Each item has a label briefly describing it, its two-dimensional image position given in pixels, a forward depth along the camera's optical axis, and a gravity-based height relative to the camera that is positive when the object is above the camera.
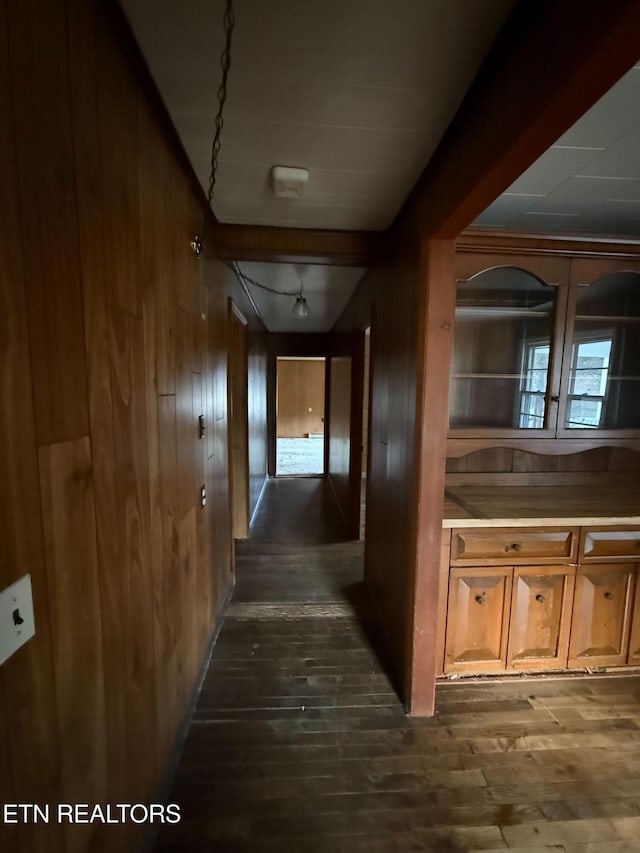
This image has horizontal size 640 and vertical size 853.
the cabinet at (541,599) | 1.86 -1.07
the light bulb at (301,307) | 3.13 +0.61
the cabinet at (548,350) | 1.90 +0.17
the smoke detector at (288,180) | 1.48 +0.79
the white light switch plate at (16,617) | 0.61 -0.40
